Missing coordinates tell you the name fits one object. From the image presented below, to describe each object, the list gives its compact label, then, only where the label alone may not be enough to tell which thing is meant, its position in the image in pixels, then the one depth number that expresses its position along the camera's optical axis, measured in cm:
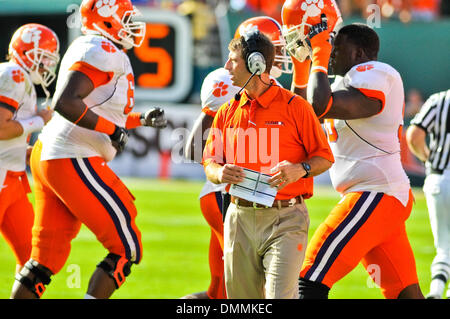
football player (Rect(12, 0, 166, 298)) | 931
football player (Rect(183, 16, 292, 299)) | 965
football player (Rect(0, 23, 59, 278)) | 1066
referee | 1195
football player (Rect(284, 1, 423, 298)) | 870
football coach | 777
